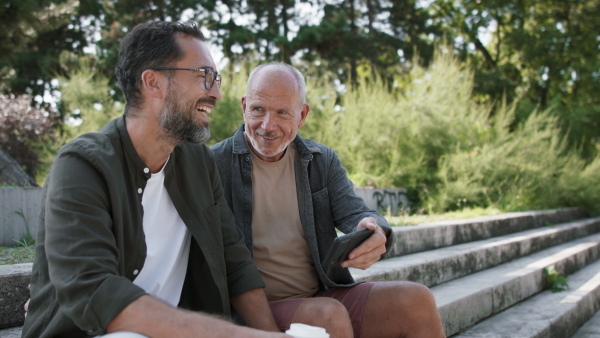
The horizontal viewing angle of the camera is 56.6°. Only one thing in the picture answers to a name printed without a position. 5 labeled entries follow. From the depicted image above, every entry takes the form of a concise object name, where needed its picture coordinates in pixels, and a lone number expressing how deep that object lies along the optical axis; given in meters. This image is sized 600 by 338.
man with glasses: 1.56
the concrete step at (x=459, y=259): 3.92
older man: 2.43
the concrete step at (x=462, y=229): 5.10
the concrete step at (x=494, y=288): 3.81
